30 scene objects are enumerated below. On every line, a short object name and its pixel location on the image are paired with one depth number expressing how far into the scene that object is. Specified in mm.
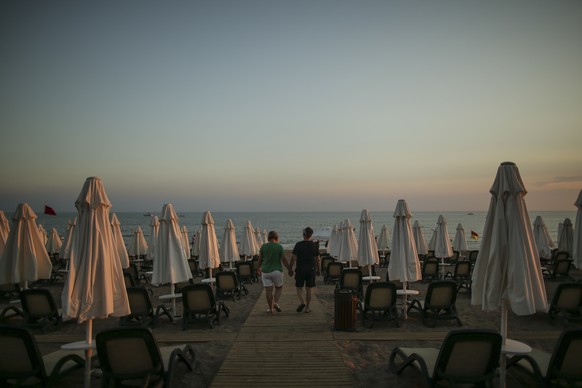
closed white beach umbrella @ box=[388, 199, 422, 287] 8977
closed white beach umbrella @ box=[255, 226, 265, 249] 23312
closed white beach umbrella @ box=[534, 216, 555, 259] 17938
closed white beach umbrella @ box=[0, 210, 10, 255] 10836
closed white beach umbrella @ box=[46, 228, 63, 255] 21578
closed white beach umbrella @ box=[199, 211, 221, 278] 12562
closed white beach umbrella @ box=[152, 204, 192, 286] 9047
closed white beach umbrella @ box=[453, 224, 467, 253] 19961
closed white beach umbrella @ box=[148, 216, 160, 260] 15897
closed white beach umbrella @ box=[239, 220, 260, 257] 19062
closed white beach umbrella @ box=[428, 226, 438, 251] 19655
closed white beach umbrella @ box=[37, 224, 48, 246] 19170
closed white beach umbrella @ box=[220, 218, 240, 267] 15189
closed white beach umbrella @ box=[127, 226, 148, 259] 19859
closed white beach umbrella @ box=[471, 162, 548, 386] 4805
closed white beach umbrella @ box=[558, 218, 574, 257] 17906
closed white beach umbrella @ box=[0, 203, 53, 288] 9555
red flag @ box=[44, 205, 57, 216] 20598
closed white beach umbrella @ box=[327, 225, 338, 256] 21047
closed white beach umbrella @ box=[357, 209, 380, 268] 12312
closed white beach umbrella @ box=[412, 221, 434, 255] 18080
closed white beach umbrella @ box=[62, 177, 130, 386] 5281
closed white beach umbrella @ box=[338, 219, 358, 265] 15138
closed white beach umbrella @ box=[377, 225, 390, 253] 22344
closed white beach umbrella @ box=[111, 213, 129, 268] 13768
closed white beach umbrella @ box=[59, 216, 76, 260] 17156
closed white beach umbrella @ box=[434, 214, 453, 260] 16453
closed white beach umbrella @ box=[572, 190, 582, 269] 10844
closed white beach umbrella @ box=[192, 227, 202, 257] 19266
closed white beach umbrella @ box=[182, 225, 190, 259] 18519
